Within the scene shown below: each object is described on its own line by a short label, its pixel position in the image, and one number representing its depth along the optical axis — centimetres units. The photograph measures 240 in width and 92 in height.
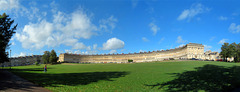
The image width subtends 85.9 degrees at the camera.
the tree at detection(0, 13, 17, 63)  2222
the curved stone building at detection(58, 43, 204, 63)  9719
